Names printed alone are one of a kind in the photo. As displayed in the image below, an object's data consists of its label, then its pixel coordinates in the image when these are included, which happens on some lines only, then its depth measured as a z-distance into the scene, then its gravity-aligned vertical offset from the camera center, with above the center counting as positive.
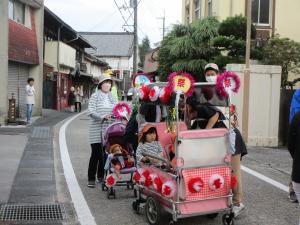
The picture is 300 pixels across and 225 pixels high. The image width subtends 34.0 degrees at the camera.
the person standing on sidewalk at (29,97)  18.97 -0.23
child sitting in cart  6.41 -0.68
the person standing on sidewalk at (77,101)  31.55 -0.56
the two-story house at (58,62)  30.88 +2.03
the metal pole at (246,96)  13.70 +0.00
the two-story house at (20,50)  17.97 +1.74
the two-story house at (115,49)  77.62 +7.17
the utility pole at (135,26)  37.22 +5.20
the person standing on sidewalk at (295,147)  4.75 -0.49
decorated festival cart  5.68 -0.85
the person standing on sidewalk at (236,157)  6.29 -0.80
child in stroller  7.59 -1.03
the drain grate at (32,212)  6.41 -1.64
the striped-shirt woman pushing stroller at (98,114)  8.11 -0.35
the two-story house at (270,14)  22.73 +3.90
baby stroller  7.66 -0.74
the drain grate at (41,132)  15.45 -1.36
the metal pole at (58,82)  31.49 +0.61
